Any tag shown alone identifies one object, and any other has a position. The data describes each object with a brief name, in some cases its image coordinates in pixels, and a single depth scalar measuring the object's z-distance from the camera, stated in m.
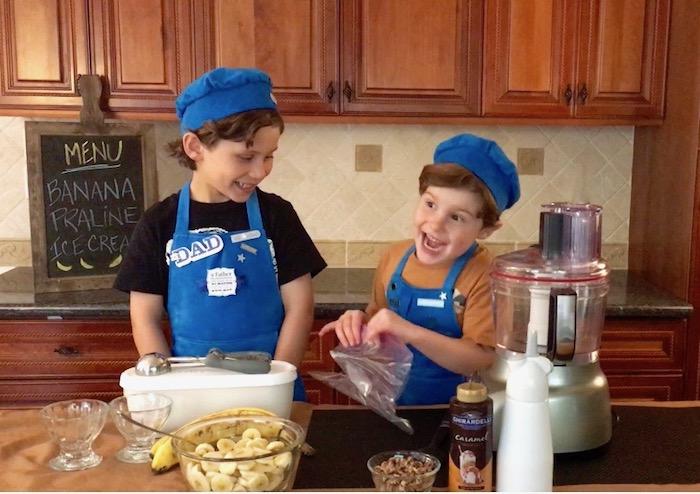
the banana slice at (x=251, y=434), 0.96
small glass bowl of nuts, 0.92
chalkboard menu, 2.24
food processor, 1.06
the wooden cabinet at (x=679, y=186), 2.20
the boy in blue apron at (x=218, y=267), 1.45
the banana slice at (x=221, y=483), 0.87
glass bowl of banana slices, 0.87
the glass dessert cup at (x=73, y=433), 1.03
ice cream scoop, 1.07
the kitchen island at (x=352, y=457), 0.98
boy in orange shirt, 1.33
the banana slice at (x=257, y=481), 0.88
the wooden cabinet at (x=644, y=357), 2.20
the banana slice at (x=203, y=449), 0.92
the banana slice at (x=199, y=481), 0.88
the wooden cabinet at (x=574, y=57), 2.28
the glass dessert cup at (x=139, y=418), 1.03
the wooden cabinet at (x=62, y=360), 2.13
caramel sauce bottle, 0.91
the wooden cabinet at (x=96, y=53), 2.23
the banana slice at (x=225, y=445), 0.93
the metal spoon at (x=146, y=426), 0.95
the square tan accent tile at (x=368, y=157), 2.60
